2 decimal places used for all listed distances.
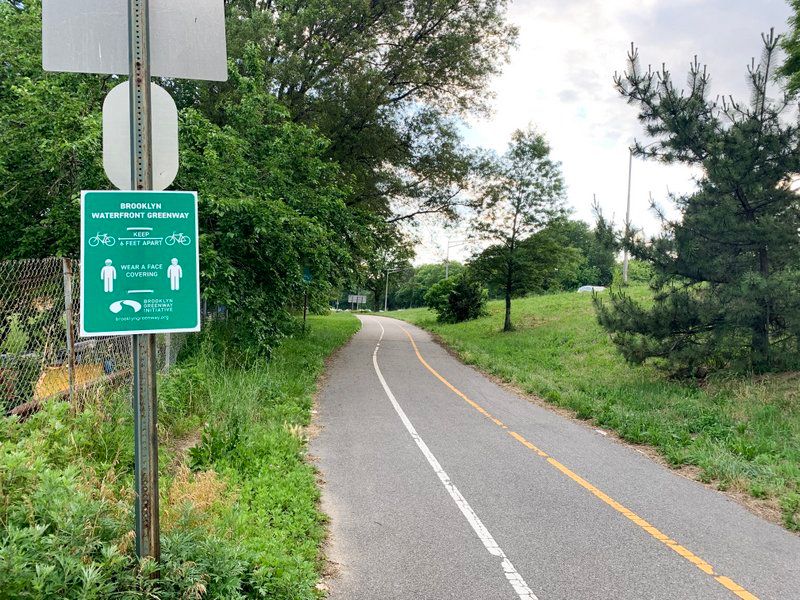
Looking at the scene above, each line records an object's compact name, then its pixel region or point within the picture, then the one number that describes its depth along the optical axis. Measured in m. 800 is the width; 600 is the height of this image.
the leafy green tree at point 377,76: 16.16
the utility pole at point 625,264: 34.34
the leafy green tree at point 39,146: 9.23
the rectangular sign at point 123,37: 2.82
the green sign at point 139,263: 2.74
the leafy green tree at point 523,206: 27.17
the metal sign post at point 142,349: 2.86
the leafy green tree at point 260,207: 10.50
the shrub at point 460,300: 37.25
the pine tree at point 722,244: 10.70
